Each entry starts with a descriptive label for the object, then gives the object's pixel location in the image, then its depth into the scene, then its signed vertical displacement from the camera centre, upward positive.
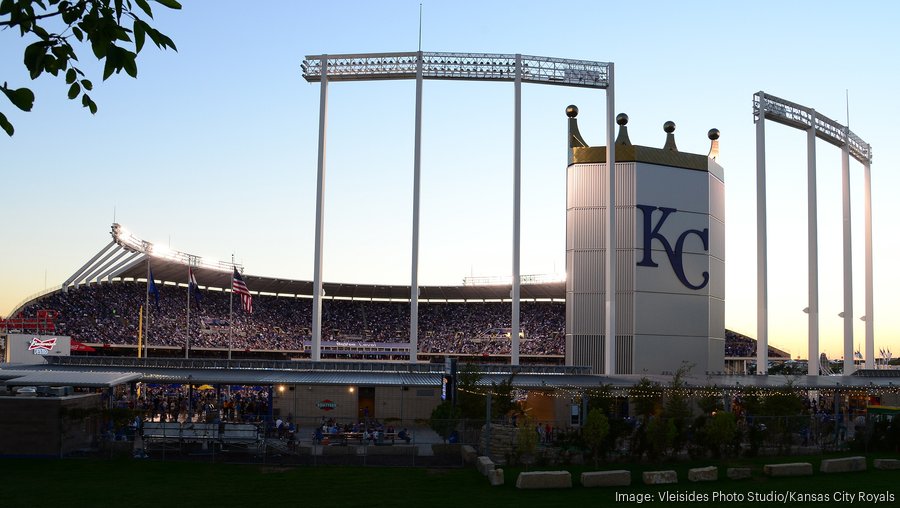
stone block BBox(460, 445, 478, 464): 25.34 -3.10
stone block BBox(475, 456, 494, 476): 22.24 -3.04
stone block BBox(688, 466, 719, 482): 21.22 -2.96
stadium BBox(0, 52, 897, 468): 37.28 +1.28
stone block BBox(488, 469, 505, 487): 21.31 -3.16
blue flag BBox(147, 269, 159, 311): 57.93 +3.55
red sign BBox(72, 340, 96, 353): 62.31 -0.54
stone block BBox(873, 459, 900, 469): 23.28 -2.88
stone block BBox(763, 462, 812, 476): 21.94 -2.90
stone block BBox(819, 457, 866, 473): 22.56 -2.87
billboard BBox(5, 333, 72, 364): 55.47 -0.54
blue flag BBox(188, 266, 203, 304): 59.54 +3.91
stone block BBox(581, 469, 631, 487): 20.83 -3.05
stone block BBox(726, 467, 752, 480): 21.69 -2.99
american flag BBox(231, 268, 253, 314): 55.09 +3.34
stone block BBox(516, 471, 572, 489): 20.58 -3.08
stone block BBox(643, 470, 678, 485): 21.01 -3.02
